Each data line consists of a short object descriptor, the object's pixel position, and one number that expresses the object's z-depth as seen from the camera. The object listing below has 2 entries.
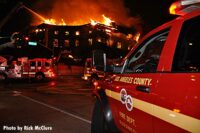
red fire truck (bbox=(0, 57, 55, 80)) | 12.18
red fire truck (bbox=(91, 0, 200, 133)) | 1.31
